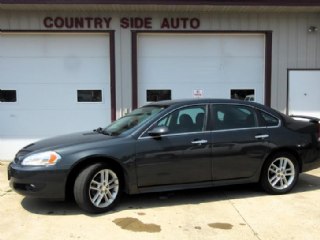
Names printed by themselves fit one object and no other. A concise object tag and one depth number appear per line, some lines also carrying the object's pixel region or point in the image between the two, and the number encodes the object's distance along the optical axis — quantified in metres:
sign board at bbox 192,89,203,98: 7.54
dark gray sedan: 3.88
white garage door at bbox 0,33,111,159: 7.35
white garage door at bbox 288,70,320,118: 7.57
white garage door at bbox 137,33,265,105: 7.46
